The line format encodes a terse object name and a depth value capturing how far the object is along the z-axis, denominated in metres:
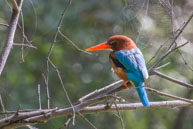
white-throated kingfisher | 6.37
